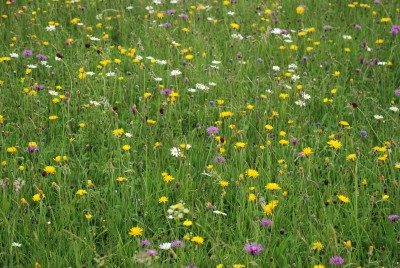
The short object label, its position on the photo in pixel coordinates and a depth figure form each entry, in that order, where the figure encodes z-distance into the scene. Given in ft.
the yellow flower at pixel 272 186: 16.29
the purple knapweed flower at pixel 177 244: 13.97
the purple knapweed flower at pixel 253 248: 14.03
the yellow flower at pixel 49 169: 16.74
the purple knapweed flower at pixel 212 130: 19.92
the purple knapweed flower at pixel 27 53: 25.06
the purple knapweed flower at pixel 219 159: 18.21
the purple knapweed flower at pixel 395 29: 28.87
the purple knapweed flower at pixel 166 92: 22.29
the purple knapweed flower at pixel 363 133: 20.05
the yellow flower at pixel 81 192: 16.15
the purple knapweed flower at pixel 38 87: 22.29
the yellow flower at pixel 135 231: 15.03
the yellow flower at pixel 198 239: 14.25
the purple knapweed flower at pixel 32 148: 17.95
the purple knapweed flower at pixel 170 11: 30.94
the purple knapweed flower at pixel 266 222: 15.18
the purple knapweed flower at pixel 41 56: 25.22
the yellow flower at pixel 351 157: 17.74
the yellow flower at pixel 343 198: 15.85
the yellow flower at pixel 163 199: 16.28
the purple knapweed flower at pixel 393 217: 15.76
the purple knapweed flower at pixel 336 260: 13.75
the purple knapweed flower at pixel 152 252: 13.66
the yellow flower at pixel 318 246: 14.21
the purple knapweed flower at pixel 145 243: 14.29
